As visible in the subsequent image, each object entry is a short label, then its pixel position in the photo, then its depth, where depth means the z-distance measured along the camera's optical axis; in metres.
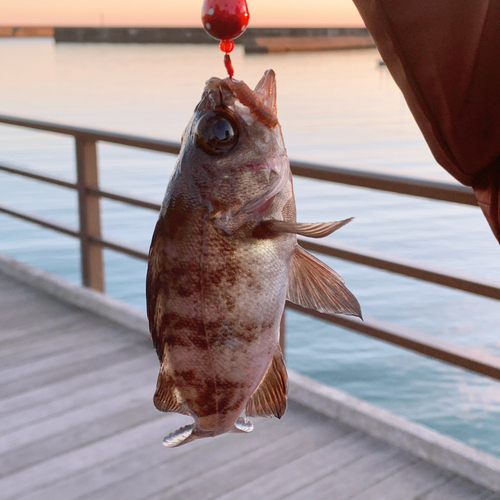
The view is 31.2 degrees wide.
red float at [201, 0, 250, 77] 0.38
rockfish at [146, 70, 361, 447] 0.36
